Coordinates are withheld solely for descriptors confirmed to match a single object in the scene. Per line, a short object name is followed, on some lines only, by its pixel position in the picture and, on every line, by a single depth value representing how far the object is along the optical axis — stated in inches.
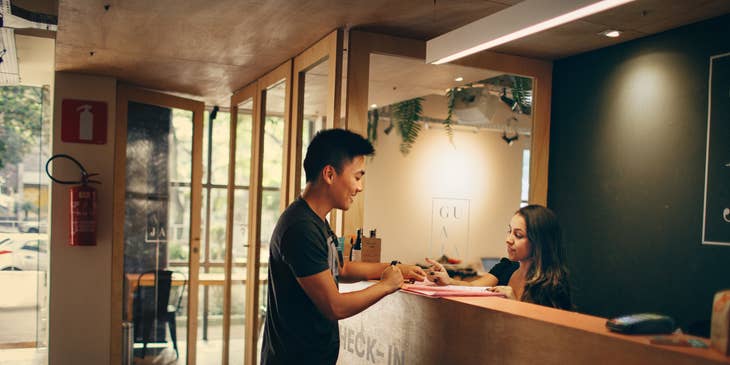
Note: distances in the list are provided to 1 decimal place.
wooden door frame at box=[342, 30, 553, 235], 137.9
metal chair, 226.8
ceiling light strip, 75.2
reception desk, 63.6
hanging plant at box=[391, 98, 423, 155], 177.6
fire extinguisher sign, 205.3
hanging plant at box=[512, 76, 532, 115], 164.2
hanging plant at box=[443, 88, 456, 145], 168.9
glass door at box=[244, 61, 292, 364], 185.3
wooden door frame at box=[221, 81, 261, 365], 230.8
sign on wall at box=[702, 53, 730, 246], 124.9
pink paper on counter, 91.1
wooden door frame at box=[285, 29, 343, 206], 137.7
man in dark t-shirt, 77.1
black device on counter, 64.9
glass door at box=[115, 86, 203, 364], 223.3
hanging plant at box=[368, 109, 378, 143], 163.3
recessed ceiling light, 137.3
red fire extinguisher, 200.5
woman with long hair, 101.9
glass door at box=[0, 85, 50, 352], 251.8
